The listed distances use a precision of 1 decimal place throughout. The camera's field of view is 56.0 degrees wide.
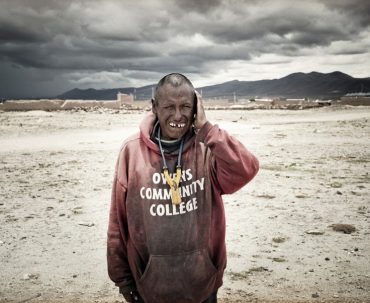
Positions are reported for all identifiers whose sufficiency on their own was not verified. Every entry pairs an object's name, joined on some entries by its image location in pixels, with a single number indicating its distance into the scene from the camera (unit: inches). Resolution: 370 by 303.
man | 77.0
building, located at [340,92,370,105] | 1721.6
